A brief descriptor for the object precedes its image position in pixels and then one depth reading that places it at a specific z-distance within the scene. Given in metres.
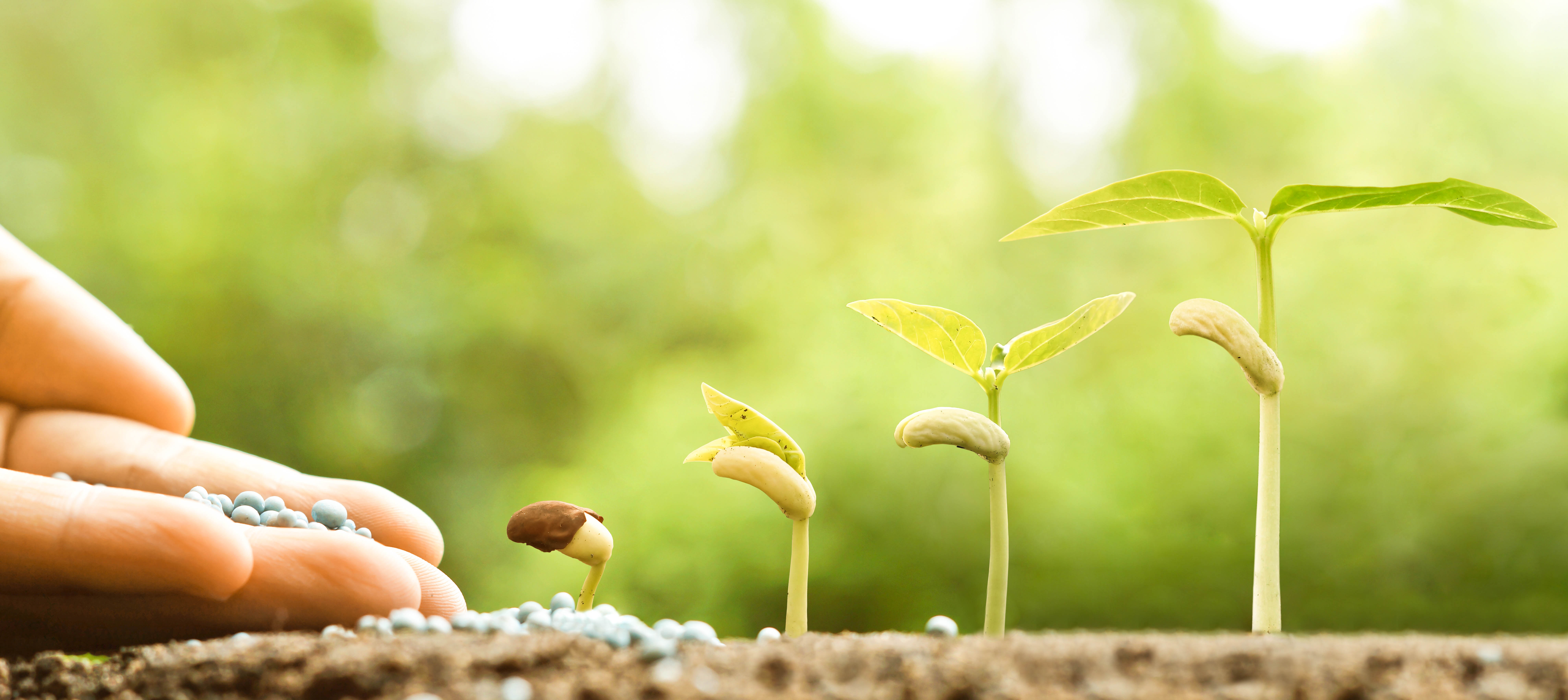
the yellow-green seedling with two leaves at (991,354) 0.38
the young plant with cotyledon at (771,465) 0.39
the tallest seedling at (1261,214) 0.37
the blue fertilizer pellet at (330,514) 0.42
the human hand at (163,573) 0.38
